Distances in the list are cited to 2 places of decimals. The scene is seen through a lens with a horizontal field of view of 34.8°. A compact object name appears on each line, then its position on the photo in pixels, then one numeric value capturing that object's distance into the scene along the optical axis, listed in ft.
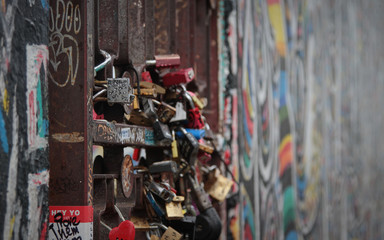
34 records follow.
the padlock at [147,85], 9.14
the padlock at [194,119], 10.17
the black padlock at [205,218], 9.73
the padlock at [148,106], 9.05
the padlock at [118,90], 7.97
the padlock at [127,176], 8.56
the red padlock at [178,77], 9.87
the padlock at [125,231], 7.68
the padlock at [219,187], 11.22
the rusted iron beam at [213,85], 12.73
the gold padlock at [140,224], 9.11
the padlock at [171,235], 8.87
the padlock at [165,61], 9.66
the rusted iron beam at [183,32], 11.28
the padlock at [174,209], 9.05
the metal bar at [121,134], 7.86
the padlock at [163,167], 9.25
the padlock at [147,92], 8.93
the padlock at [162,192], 9.00
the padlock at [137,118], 8.96
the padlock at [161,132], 9.22
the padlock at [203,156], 10.51
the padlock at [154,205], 9.09
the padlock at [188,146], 9.66
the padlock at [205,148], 10.16
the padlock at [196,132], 10.08
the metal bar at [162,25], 10.64
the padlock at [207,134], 10.73
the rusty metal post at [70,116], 7.47
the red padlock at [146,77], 9.53
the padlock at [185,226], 9.74
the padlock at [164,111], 9.39
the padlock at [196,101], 10.22
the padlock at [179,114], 9.52
